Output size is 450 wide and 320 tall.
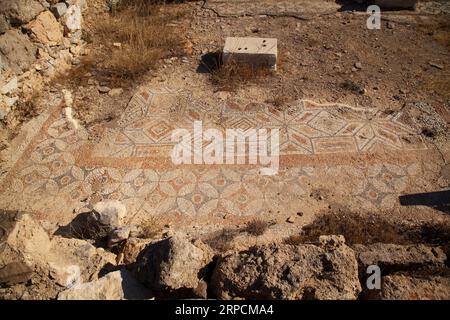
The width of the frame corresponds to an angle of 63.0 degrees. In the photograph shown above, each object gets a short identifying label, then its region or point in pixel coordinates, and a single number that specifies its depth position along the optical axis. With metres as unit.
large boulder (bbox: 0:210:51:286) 2.32
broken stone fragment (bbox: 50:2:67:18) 5.03
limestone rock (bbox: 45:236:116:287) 2.42
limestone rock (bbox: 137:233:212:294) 2.26
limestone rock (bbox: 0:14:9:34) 4.33
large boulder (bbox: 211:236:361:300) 2.24
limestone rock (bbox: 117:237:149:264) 2.74
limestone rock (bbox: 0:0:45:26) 4.36
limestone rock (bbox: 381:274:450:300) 2.21
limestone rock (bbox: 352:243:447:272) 2.56
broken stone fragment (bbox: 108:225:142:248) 3.09
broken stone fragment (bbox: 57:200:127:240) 3.17
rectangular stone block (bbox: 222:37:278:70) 5.09
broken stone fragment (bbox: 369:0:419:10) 6.29
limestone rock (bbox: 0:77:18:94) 4.24
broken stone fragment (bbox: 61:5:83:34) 5.27
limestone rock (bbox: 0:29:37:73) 4.29
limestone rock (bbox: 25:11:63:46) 4.72
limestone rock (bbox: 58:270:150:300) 2.24
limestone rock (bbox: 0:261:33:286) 2.29
